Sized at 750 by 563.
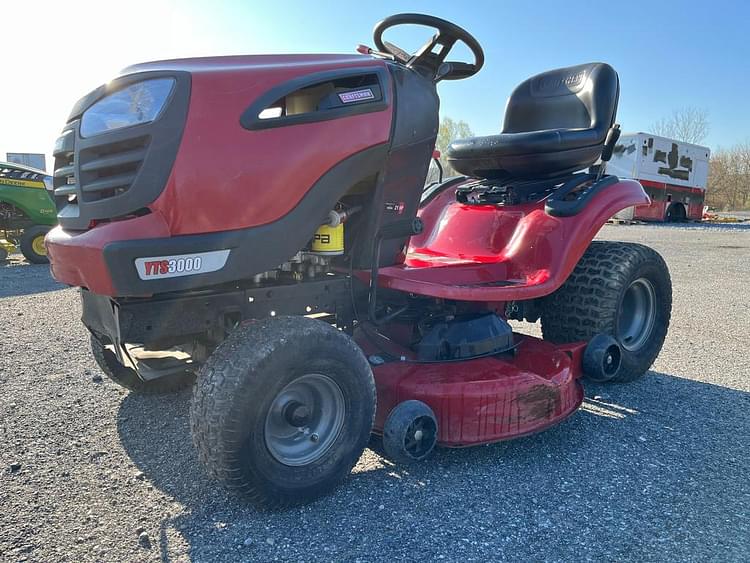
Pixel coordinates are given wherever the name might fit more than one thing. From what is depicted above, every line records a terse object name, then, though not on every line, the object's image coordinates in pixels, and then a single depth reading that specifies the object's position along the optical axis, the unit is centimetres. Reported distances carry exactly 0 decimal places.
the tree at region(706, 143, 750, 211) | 4706
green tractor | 991
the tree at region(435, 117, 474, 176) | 4189
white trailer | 1991
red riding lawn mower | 195
